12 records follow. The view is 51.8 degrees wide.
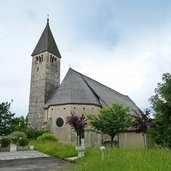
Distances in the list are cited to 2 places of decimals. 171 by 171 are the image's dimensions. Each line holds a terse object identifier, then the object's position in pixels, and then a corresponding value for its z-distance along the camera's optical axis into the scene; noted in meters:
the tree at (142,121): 16.69
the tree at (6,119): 22.16
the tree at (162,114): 10.38
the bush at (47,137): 18.51
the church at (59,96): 21.54
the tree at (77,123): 17.57
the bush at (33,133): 20.67
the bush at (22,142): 14.47
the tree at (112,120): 17.48
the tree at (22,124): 29.11
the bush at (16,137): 15.02
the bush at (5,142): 14.19
